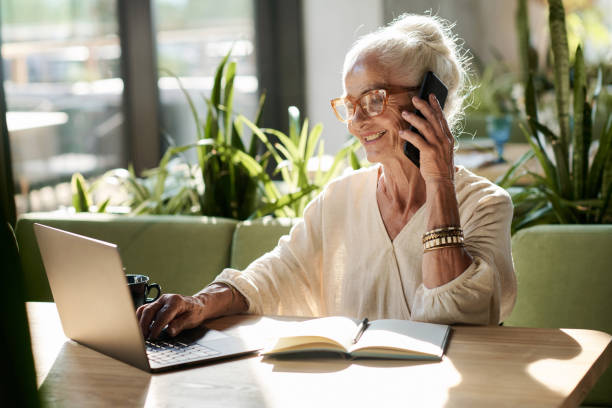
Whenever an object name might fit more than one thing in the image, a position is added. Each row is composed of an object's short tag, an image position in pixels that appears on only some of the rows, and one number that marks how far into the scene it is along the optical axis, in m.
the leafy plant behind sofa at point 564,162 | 2.40
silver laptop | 1.20
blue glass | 4.07
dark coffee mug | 1.49
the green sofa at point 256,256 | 2.07
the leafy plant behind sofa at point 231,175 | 2.72
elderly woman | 1.54
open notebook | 1.25
